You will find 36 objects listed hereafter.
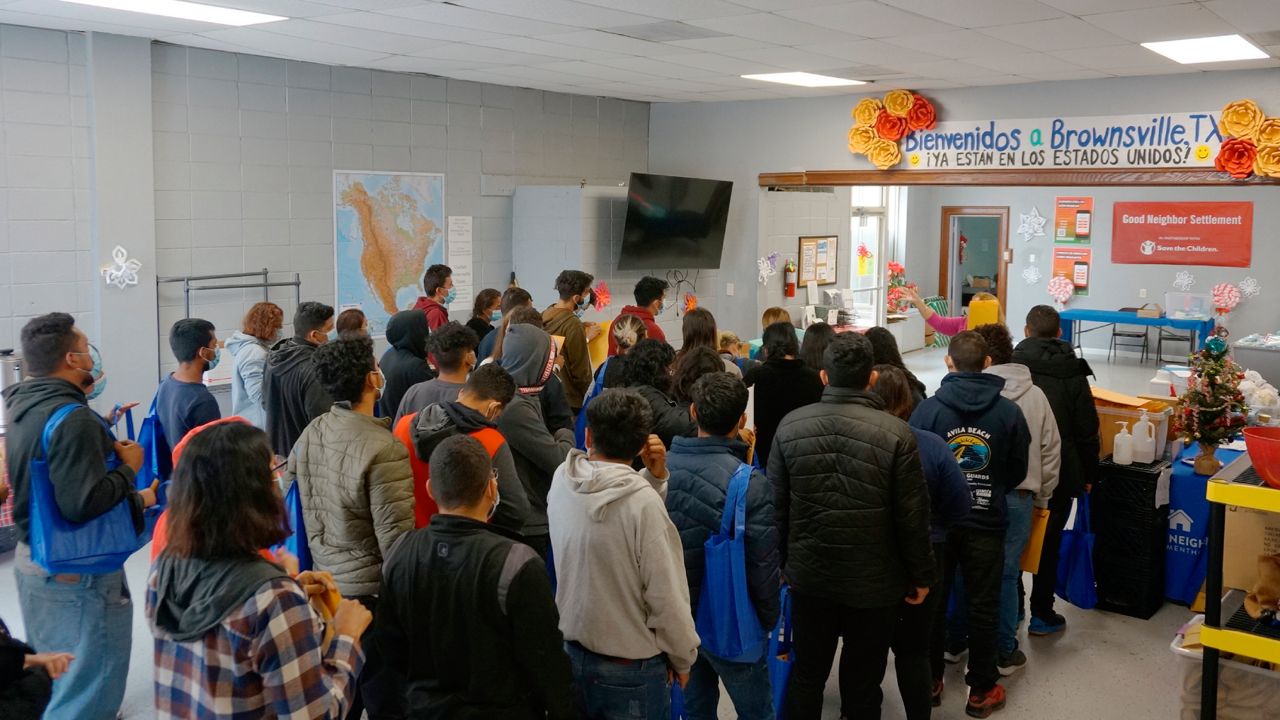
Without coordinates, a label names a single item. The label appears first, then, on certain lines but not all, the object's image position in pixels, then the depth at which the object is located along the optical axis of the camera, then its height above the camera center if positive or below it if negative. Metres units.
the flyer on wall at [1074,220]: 15.06 +0.82
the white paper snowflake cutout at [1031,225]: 15.44 +0.75
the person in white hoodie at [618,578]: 2.60 -0.80
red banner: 13.76 +0.60
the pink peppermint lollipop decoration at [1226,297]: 13.57 -0.27
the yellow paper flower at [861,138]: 8.34 +1.10
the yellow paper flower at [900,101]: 8.02 +1.36
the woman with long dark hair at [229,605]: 1.93 -0.66
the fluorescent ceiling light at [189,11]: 5.07 +1.29
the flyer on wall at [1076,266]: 15.16 +0.14
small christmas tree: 4.94 -0.64
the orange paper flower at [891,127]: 8.16 +1.17
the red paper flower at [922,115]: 8.00 +1.24
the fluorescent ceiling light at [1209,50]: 5.61 +1.31
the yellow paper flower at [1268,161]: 6.47 +0.75
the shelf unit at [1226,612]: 2.54 -0.89
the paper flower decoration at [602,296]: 8.62 -0.24
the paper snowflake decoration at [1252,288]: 13.64 -0.14
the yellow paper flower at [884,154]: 8.23 +0.96
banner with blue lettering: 6.94 +0.97
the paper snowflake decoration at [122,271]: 6.13 -0.06
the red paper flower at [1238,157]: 6.60 +0.79
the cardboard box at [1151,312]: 13.82 -0.49
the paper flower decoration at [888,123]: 8.02 +1.20
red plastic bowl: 2.52 -0.44
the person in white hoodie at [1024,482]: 4.18 -0.85
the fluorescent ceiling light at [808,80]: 7.51 +1.44
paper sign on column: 8.22 +0.09
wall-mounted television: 8.78 +0.41
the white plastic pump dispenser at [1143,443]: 5.06 -0.83
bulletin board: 10.41 +0.12
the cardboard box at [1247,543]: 2.76 -0.72
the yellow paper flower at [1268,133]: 6.49 +0.93
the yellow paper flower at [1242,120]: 6.57 +1.03
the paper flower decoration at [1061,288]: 15.24 -0.20
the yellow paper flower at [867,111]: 8.27 +1.32
